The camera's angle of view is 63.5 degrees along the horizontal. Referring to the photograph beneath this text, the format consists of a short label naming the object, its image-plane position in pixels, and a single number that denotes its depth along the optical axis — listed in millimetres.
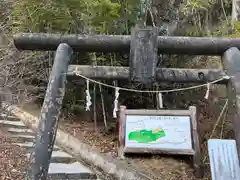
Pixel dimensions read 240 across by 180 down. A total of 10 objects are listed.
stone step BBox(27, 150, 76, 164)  2240
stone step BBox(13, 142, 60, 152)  2365
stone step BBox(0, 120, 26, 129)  2703
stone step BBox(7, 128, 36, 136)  2599
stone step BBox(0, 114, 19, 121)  2811
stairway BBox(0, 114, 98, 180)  2076
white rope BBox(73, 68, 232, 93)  1359
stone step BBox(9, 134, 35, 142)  2509
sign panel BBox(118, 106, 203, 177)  2179
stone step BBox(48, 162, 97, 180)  2065
